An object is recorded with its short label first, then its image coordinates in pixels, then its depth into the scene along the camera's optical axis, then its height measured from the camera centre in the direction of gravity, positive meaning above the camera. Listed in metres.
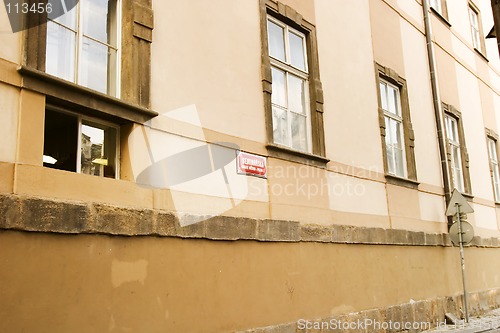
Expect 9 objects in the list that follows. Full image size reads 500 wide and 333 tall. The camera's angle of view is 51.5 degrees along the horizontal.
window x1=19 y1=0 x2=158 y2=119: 4.40 +2.00
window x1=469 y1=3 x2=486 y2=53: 15.20 +6.72
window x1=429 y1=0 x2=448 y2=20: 13.02 +6.31
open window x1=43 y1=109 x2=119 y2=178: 4.57 +1.18
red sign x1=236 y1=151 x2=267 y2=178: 6.32 +1.26
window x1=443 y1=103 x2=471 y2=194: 12.26 +2.60
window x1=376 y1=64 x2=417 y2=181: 9.87 +2.64
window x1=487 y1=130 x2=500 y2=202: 14.29 +2.67
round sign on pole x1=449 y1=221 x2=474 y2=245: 10.01 +0.49
